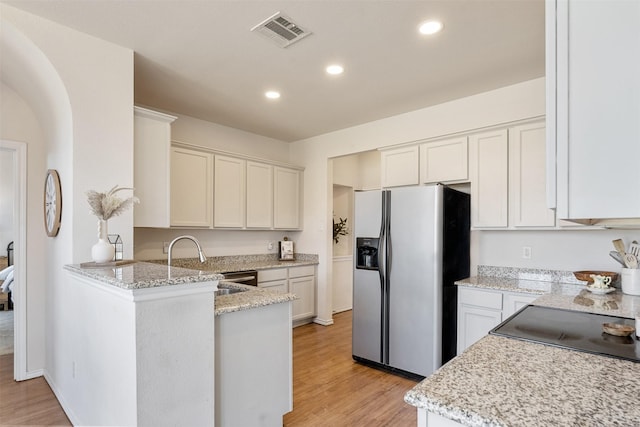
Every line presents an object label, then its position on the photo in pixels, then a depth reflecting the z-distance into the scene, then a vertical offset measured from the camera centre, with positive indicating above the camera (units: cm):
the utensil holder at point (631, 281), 238 -48
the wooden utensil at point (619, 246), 252 -25
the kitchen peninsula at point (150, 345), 152 -63
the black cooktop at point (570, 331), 123 -50
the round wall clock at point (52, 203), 246 +7
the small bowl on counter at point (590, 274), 266 -49
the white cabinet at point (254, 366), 187 -89
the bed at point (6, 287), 493 -110
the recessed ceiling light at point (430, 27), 225 +123
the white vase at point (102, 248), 206 -22
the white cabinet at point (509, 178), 298 +31
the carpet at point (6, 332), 365 -146
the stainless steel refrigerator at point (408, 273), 297 -57
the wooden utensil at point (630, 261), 244 -35
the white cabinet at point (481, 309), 276 -81
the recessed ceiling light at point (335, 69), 284 +120
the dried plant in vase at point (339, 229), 564 -28
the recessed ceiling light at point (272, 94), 339 +118
